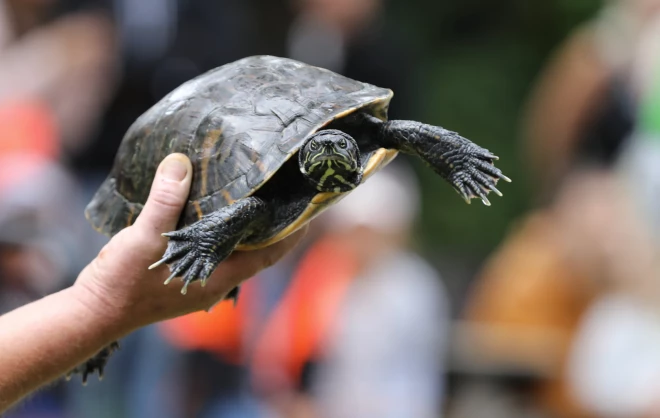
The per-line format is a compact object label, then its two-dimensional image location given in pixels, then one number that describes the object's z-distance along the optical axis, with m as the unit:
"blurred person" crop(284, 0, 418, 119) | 8.32
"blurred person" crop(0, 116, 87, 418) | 7.38
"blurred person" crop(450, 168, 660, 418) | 8.12
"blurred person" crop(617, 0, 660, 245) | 8.37
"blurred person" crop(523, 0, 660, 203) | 8.80
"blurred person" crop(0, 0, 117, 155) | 8.84
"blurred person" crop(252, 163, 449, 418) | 8.20
